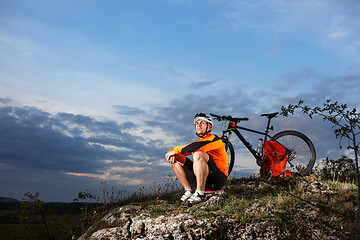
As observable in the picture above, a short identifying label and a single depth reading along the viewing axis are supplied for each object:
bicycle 8.50
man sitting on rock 6.22
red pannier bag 8.11
